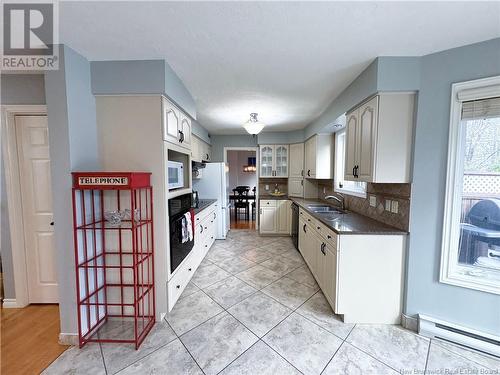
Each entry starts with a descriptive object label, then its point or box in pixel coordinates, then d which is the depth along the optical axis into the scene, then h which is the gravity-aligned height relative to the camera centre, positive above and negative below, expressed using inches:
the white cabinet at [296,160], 178.9 +12.6
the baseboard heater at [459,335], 61.1 -52.8
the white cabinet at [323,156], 143.7 +13.0
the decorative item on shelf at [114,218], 66.6 -15.1
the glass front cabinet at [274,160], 189.0 +13.3
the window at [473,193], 61.6 -6.2
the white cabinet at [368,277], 72.3 -38.8
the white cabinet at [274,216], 175.6 -38.4
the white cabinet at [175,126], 72.6 +20.1
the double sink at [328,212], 97.1 -22.5
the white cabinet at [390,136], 69.4 +13.6
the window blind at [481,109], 59.5 +20.3
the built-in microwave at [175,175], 79.4 -0.6
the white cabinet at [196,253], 79.8 -44.4
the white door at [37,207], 79.1 -13.8
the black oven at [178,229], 78.2 -23.3
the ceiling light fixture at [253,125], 117.5 +29.6
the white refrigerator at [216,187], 168.9 -11.6
